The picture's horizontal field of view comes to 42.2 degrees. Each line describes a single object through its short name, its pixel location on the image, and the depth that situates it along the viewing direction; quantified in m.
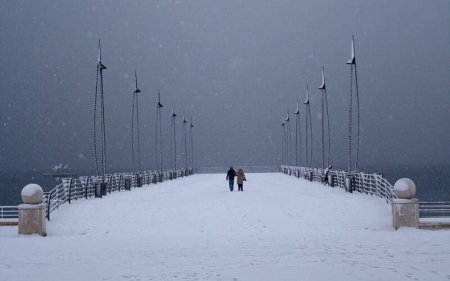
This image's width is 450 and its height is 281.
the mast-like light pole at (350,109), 38.19
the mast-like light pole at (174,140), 84.60
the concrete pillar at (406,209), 17.56
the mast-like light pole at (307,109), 69.76
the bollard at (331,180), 39.96
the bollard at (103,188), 31.66
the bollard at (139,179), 46.38
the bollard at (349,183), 32.00
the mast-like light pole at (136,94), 55.22
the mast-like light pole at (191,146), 113.22
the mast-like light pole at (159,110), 70.50
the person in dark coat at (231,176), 36.81
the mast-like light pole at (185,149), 95.66
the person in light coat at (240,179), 37.03
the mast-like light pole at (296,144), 87.44
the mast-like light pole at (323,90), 53.72
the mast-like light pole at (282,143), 118.80
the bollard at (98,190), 31.26
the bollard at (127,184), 41.12
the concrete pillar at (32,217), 17.39
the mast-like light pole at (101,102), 38.53
